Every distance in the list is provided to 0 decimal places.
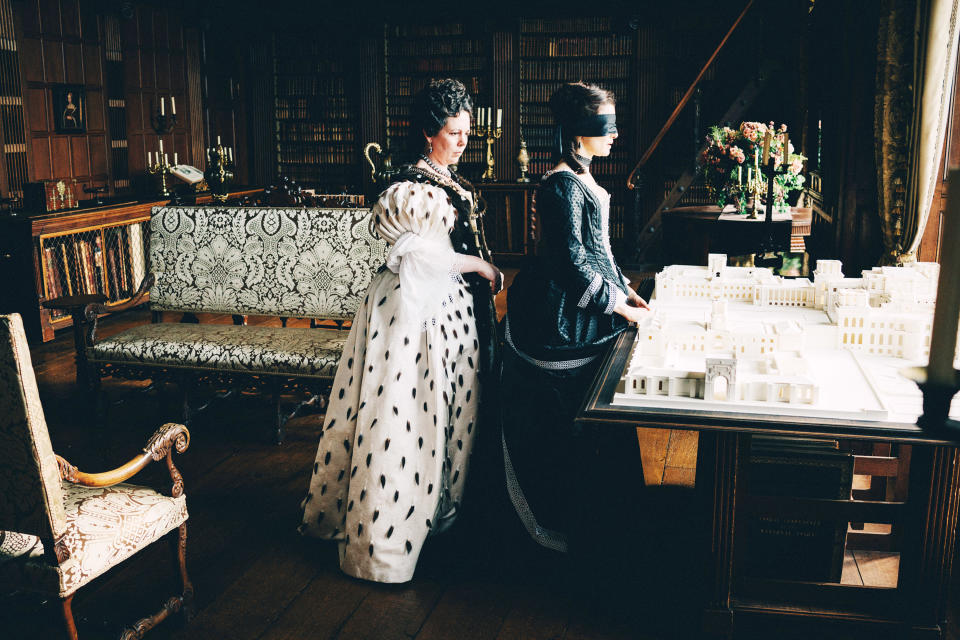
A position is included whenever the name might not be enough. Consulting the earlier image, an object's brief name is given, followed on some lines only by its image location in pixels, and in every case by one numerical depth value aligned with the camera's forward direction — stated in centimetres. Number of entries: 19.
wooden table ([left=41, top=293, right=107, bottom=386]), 390
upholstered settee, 374
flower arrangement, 423
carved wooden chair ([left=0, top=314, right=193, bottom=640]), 180
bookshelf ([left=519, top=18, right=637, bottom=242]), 828
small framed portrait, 695
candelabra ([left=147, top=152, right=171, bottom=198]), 693
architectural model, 183
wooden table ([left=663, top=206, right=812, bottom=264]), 425
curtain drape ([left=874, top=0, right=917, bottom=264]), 377
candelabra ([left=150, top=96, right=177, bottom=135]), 794
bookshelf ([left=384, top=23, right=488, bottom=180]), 871
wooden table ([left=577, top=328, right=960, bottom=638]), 193
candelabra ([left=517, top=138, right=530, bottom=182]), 829
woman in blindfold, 246
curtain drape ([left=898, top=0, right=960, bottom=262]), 328
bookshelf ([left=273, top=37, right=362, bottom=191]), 920
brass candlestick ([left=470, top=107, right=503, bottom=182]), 848
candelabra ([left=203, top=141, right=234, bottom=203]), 664
